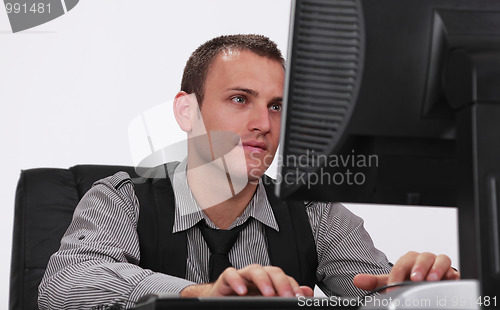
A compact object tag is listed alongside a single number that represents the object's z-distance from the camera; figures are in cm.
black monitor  98
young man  145
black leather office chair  146
